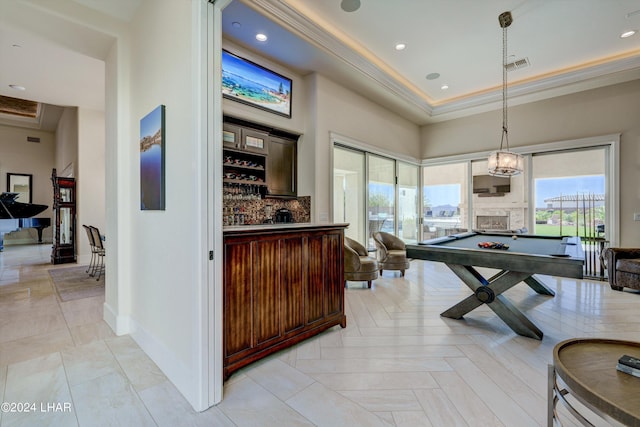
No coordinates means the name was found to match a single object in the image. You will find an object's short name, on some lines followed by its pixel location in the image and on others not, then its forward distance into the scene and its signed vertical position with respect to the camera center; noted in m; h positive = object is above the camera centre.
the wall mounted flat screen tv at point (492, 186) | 7.25 +0.72
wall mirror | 9.25 +1.00
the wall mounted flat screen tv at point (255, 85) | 3.74 +1.82
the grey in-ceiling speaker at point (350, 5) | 3.37 +2.50
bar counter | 2.08 -0.61
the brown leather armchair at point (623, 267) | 4.05 -0.79
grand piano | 5.59 +0.02
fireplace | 7.39 -0.23
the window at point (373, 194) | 5.37 +0.43
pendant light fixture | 3.91 +0.71
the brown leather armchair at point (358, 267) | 4.40 -0.83
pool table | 2.46 -0.47
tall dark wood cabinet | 6.52 -0.14
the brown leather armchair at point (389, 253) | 5.24 -0.72
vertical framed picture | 2.18 +0.45
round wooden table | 1.01 -0.68
